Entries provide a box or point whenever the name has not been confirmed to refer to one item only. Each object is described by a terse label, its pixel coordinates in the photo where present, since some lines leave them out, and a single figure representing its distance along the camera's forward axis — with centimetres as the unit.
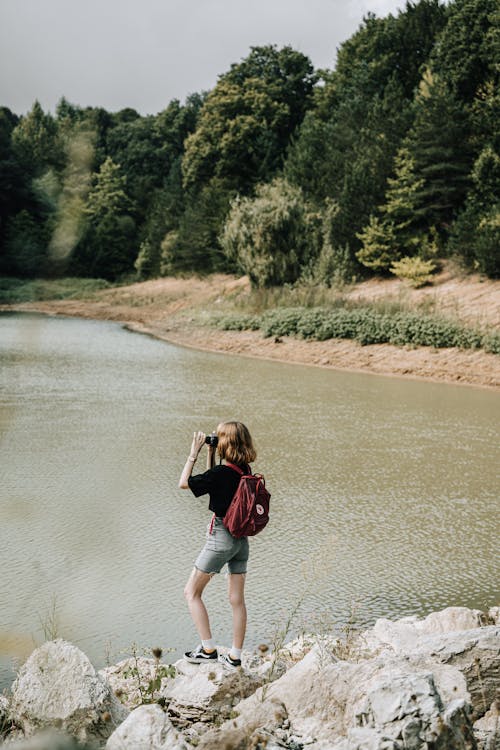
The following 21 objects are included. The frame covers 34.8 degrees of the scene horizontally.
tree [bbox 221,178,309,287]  2919
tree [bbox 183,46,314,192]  5269
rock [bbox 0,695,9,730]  342
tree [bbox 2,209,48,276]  3334
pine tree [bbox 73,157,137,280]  4544
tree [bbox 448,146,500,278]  2450
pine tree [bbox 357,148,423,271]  3045
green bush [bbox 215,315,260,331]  2591
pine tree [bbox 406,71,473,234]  3028
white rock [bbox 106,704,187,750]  289
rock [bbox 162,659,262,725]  362
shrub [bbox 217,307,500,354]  1945
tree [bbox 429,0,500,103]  3481
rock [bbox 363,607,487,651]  468
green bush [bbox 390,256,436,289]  2731
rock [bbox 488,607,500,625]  495
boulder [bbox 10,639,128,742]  321
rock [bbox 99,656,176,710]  388
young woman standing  422
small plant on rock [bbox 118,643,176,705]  383
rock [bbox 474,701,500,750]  302
